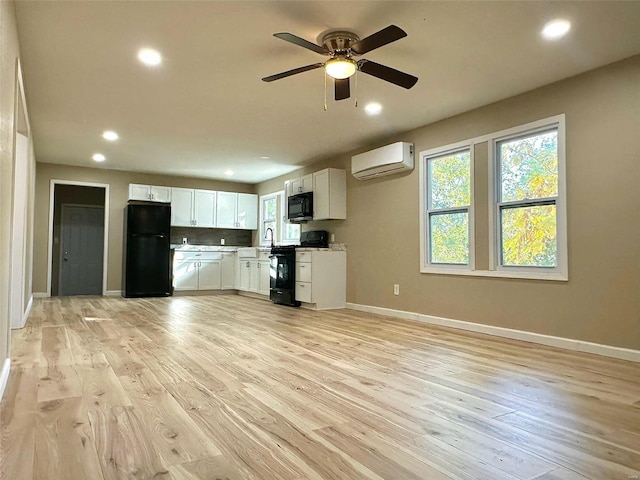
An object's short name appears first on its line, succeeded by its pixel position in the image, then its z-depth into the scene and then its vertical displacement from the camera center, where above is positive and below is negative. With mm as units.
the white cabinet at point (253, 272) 7543 -374
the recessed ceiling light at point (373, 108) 4559 +1548
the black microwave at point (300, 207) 6883 +721
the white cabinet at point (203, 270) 8312 -375
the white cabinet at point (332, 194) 6473 +864
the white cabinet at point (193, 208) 8539 +878
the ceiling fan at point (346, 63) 2996 +1350
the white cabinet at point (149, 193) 8148 +1118
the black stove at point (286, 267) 6590 -251
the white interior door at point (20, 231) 4328 +210
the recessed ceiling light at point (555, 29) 2904 +1536
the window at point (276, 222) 8180 +590
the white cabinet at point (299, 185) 6984 +1118
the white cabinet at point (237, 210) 9031 +869
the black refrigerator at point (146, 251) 7797 +7
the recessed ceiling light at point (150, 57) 3373 +1560
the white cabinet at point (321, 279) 6219 -398
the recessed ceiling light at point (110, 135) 5691 +1567
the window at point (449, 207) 4801 +506
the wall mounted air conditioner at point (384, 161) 5293 +1154
